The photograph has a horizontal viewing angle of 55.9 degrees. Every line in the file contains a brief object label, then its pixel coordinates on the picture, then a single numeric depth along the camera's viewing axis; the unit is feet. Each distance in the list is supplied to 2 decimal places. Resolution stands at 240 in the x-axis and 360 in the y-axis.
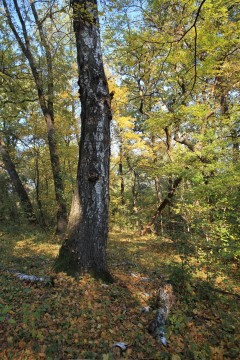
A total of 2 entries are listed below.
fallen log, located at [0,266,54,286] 12.44
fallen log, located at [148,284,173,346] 9.83
